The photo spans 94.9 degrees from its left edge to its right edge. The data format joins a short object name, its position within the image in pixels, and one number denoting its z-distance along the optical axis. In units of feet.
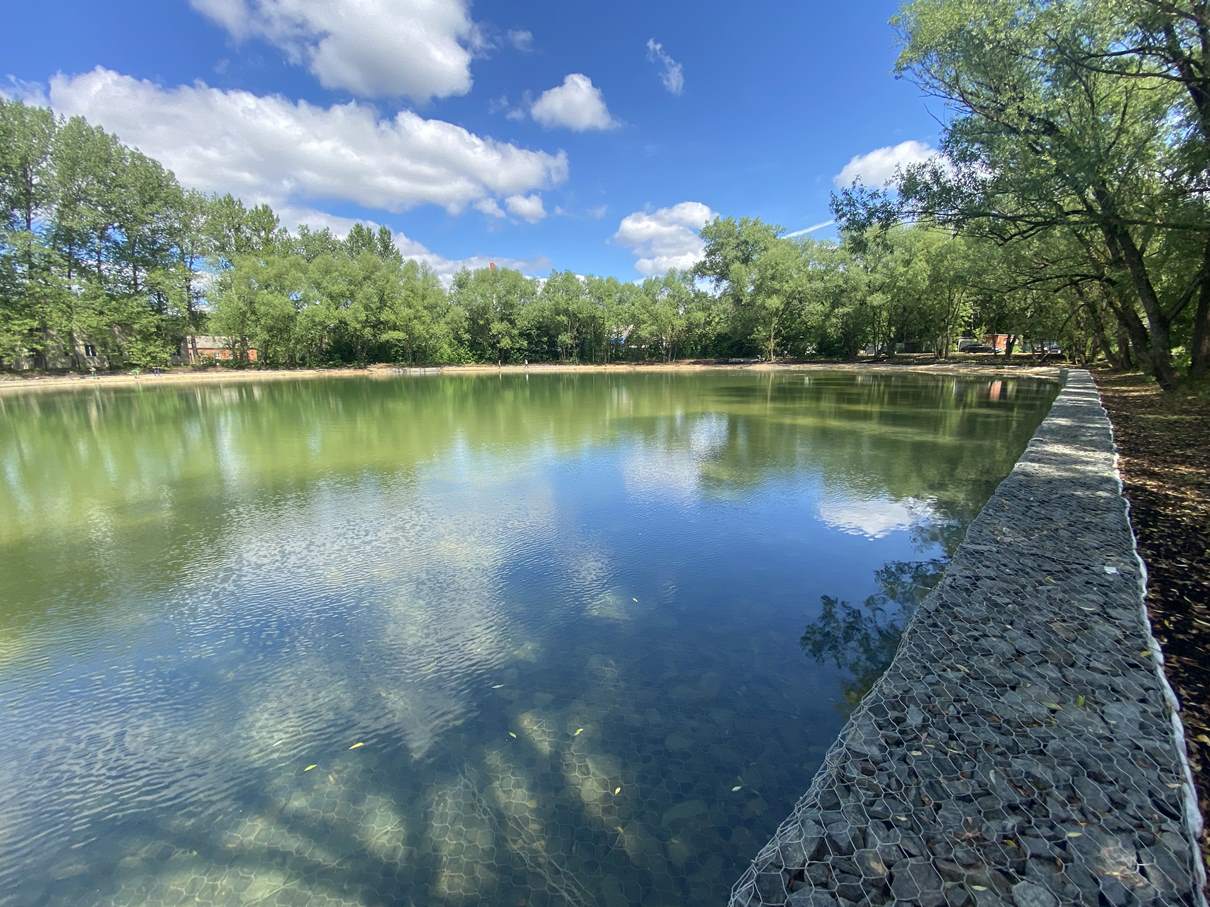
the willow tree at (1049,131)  30.32
